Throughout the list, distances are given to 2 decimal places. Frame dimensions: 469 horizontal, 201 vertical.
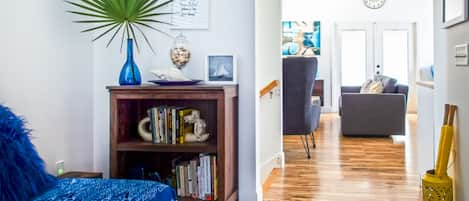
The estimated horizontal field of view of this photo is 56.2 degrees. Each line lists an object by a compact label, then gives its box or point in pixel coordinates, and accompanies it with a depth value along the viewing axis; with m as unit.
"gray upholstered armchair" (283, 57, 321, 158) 4.46
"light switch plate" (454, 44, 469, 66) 1.89
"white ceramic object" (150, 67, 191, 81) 2.63
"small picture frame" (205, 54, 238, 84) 2.78
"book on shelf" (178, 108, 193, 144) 2.59
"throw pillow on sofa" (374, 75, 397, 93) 6.48
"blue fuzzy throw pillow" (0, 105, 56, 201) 1.67
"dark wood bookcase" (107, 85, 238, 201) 2.49
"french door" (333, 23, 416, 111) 9.61
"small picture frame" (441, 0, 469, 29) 1.88
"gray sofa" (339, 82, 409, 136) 5.95
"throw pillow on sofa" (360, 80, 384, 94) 6.35
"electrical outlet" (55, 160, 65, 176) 2.59
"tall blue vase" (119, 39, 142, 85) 2.65
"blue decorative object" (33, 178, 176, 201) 1.76
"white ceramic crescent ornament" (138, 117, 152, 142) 2.69
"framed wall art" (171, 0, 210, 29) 2.83
